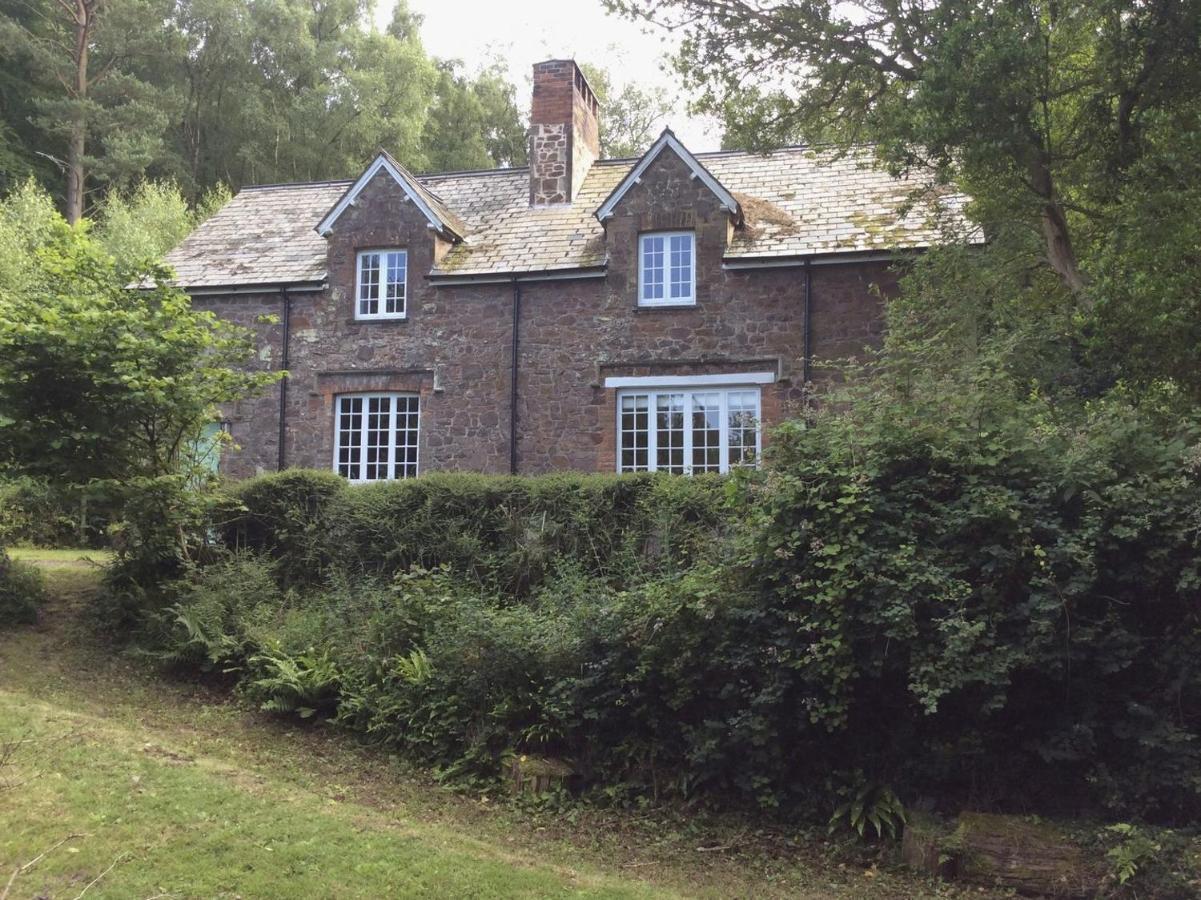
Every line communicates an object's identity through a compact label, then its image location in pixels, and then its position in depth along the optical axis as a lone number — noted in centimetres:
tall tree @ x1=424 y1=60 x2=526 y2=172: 3994
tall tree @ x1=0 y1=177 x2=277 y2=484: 1116
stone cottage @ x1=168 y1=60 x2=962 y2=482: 1756
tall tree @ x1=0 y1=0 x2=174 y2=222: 3369
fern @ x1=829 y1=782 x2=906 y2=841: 764
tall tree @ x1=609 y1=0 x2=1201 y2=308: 1110
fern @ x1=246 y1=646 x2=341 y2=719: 1001
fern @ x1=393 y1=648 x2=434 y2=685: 958
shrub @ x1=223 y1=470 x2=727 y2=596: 1130
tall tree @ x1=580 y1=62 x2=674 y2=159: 3922
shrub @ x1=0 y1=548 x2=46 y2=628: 1191
